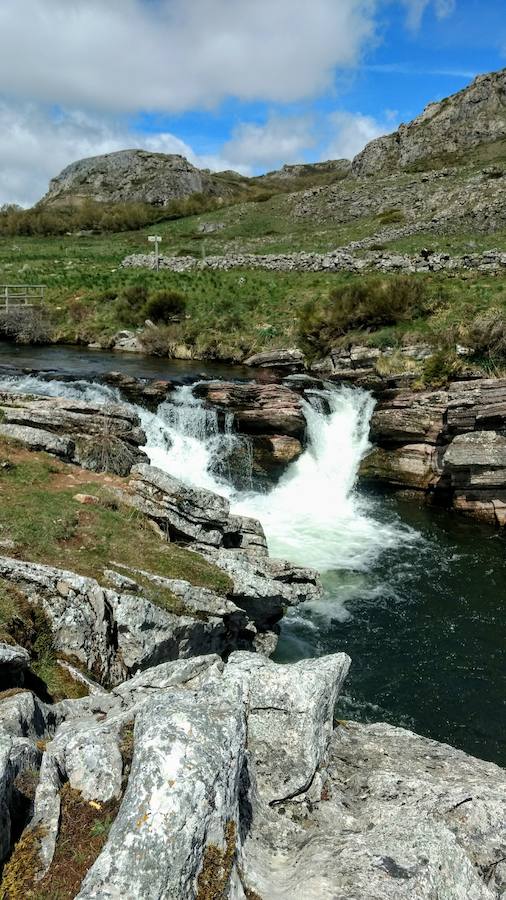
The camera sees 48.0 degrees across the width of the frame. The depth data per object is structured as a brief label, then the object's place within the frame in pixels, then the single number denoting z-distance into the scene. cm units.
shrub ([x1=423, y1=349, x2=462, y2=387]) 2422
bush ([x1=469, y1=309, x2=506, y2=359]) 2475
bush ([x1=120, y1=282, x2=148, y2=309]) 3825
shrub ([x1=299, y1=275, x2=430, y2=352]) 3088
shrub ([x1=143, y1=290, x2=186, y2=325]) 3684
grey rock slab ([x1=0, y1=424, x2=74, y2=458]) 1570
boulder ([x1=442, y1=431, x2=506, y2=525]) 2033
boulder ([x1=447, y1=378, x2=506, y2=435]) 2089
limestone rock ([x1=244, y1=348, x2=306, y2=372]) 3034
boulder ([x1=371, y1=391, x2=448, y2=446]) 2220
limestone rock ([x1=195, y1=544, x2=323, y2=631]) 1144
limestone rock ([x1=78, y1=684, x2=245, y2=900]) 362
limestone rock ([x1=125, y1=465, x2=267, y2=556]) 1277
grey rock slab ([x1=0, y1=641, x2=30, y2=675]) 662
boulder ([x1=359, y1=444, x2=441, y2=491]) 2223
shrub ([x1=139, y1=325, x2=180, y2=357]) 3394
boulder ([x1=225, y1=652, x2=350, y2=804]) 538
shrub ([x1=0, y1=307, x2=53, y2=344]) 3584
